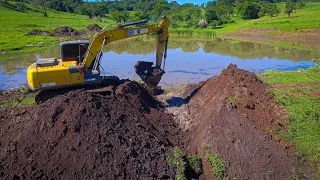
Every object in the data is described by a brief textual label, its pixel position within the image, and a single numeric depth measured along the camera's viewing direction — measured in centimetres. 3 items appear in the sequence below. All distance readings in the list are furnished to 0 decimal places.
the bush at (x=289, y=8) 4221
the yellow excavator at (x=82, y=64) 914
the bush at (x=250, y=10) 4841
